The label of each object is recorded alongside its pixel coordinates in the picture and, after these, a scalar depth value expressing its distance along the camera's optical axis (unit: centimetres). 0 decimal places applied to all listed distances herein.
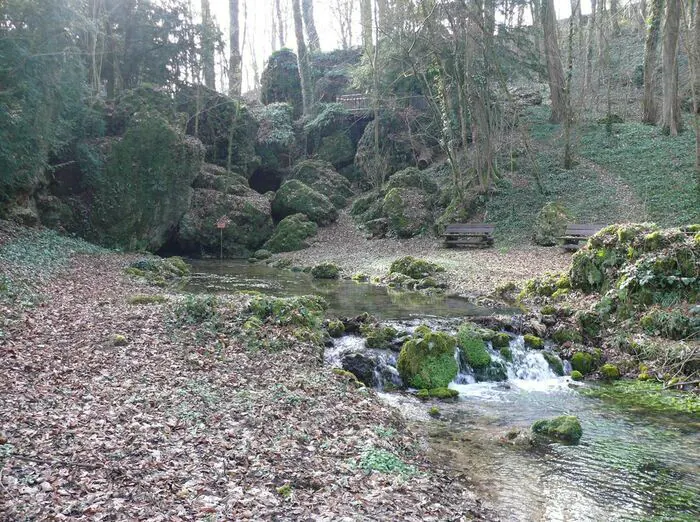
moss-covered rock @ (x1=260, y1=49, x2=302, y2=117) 3928
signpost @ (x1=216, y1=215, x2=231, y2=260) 2637
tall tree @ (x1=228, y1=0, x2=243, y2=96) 3288
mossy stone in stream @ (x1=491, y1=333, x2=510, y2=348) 1118
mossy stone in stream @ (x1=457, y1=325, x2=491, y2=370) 1048
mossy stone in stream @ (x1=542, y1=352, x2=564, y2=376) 1050
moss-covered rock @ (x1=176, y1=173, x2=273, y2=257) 2641
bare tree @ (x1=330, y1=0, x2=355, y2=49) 4153
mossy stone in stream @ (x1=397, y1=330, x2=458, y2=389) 970
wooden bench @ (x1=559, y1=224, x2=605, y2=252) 1883
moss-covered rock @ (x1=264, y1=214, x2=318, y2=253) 2698
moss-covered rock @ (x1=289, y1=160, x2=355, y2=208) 3169
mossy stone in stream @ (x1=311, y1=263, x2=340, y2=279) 2059
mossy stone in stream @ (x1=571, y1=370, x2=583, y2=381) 1014
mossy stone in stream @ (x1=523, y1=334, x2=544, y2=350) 1135
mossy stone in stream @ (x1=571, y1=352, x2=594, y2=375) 1045
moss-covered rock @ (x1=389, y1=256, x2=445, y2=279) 1891
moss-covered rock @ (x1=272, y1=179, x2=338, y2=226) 2898
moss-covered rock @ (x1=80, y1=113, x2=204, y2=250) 2220
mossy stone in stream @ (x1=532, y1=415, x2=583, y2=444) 730
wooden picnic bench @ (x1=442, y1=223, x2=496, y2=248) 2286
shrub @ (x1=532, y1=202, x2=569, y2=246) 2110
